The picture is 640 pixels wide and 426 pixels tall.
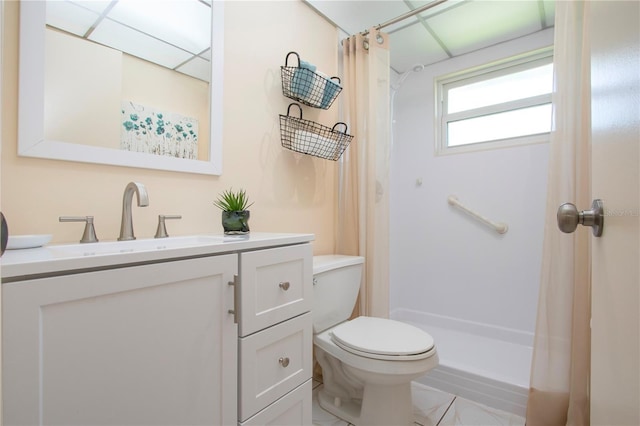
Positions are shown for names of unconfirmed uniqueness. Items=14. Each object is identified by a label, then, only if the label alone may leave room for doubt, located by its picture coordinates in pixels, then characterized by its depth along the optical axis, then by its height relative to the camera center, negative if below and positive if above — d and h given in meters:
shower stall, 2.05 -0.19
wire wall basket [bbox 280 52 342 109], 1.55 +0.70
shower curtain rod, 1.65 +1.17
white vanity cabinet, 0.52 -0.27
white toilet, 1.18 -0.57
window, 2.12 +0.86
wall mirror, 0.88 +0.45
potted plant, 1.17 -0.01
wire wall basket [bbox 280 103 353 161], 1.60 +0.43
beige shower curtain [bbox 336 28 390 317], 1.77 +0.29
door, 0.33 +0.01
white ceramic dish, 0.72 -0.07
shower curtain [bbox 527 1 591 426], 1.23 -0.19
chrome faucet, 0.96 -0.01
